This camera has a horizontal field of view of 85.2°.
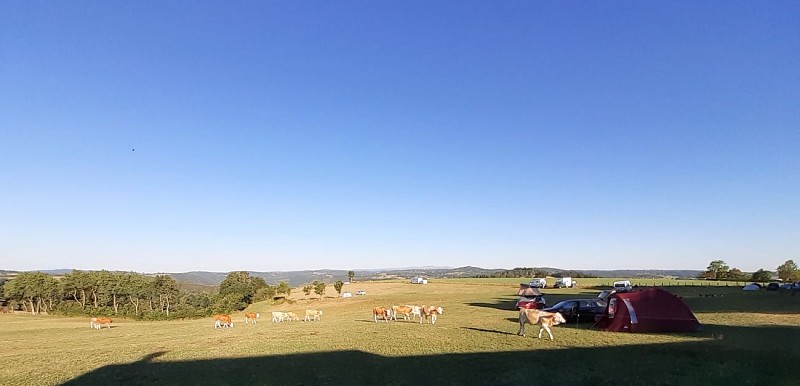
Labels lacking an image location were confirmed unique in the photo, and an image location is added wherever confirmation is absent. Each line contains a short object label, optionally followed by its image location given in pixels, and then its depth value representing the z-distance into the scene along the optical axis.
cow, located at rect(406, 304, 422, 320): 35.66
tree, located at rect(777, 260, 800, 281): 117.06
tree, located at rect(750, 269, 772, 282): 106.14
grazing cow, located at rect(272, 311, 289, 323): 41.66
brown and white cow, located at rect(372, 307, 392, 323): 36.73
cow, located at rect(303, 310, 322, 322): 43.71
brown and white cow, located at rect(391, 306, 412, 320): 36.09
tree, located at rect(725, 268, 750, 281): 119.94
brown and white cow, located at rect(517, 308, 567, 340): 23.41
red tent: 25.30
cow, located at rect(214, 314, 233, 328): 39.28
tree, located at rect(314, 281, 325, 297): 92.50
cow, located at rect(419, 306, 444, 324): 32.16
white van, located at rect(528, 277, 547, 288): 89.50
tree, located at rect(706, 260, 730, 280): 125.14
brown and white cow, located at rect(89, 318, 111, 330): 41.84
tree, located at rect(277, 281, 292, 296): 95.31
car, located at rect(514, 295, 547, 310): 40.15
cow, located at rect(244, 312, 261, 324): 43.19
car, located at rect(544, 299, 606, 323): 30.36
